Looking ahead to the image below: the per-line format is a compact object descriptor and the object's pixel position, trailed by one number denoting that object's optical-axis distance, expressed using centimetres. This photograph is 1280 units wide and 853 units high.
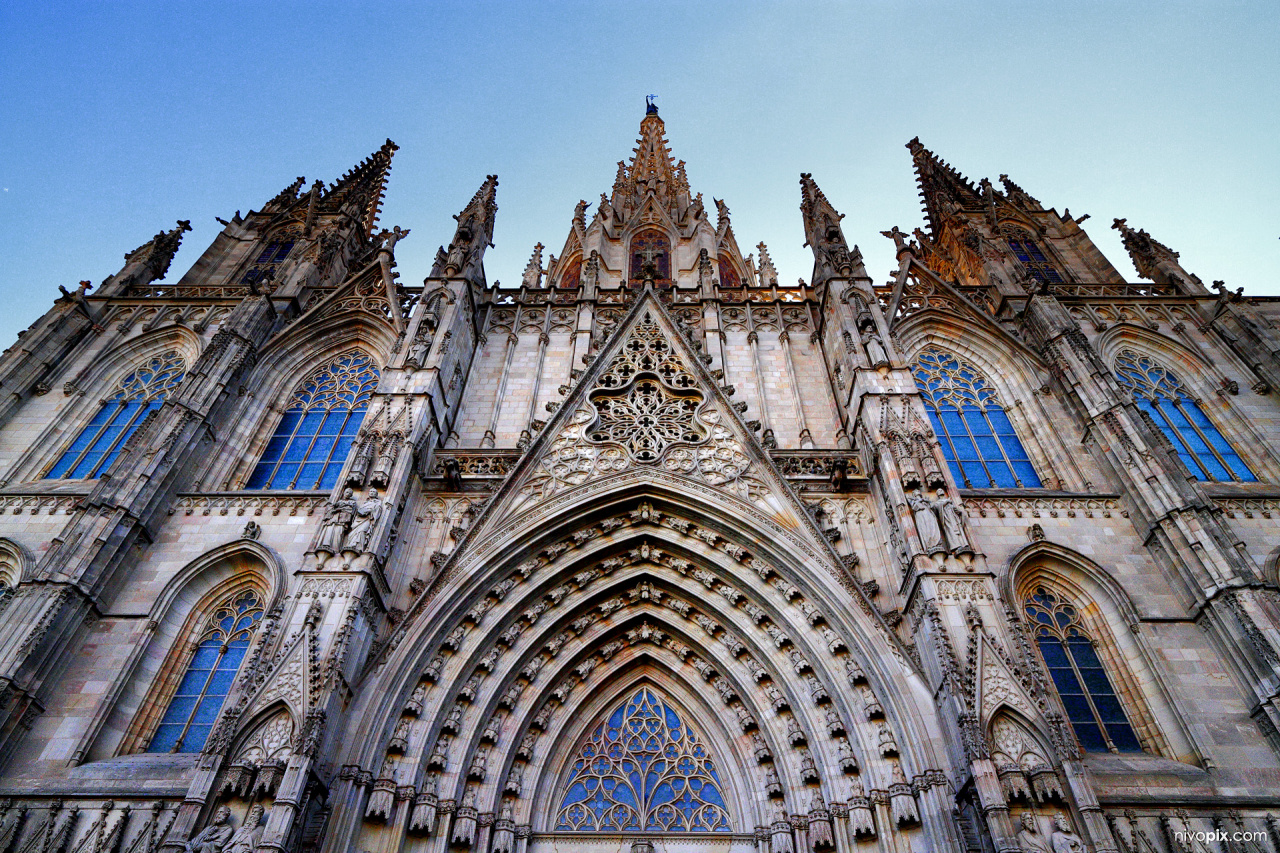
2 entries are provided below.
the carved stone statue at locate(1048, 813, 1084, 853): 808
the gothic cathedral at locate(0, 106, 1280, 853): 991
